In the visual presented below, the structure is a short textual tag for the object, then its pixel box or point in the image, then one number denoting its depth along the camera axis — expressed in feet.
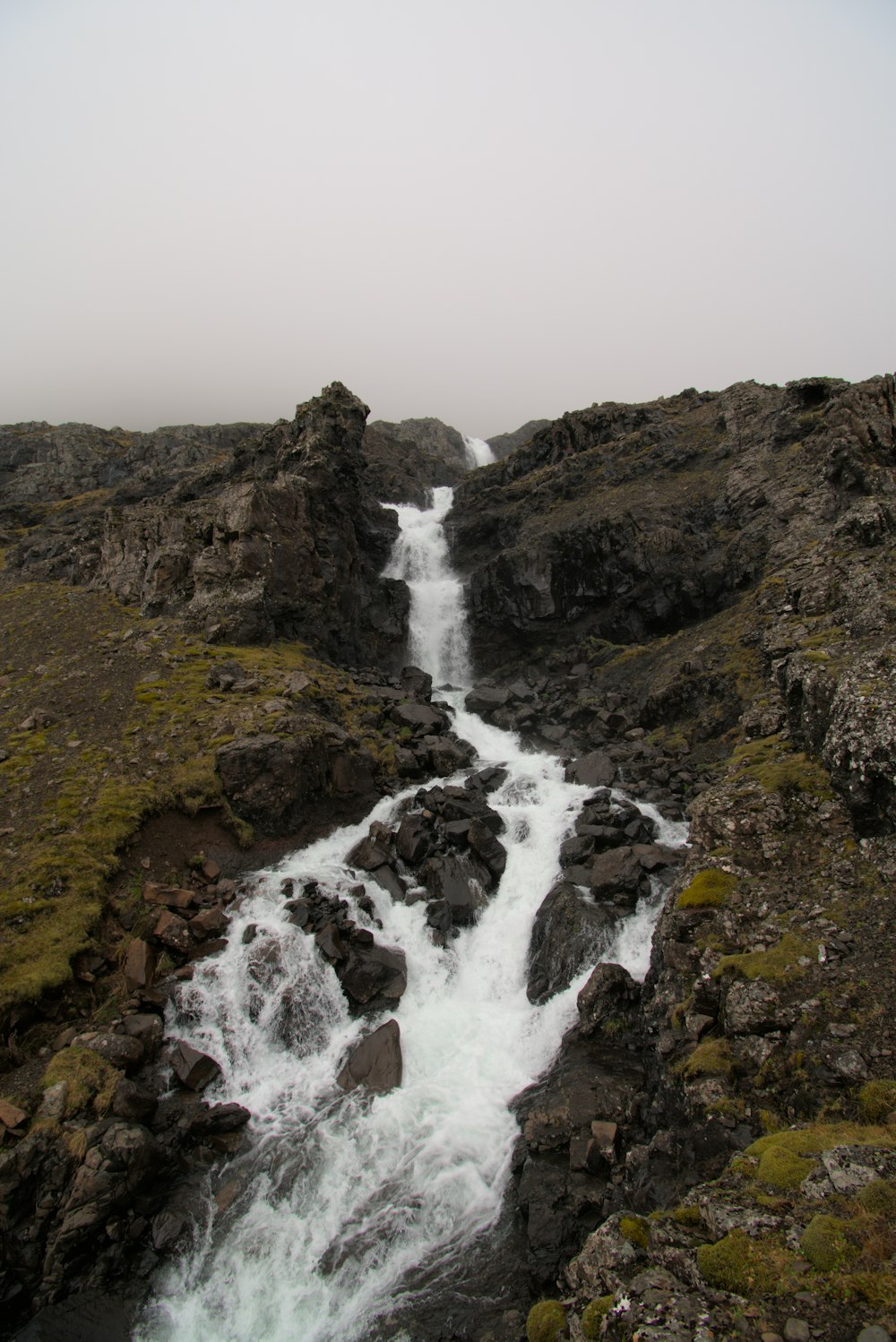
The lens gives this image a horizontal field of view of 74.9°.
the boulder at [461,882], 72.13
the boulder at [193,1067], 50.19
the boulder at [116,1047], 48.11
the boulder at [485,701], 136.94
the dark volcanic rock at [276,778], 80.48
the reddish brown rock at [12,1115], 41.09
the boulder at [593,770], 96.99
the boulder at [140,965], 55.16
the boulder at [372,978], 61.16
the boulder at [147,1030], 51.13
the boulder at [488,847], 78.02
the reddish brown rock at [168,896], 64.08
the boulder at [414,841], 78.95
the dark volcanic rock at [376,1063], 53.31
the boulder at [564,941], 62.18
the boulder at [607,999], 53.78
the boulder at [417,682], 136.77
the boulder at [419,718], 113.70
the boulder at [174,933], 59.67
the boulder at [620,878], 67.36
